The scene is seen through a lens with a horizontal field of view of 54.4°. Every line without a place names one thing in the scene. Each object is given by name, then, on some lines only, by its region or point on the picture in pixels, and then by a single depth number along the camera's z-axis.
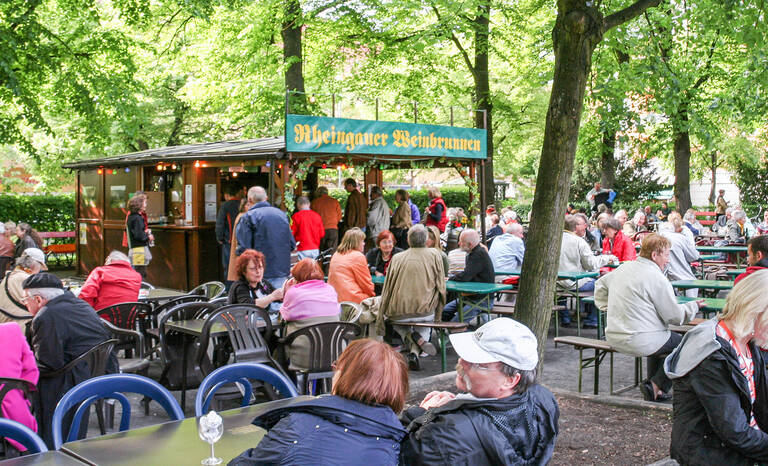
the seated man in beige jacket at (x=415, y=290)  8.17
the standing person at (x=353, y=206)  15.66
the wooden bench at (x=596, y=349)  6.80
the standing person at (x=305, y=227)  12.70
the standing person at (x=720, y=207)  20.33
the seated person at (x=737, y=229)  16.09
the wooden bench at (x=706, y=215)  24.94
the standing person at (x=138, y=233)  12.16
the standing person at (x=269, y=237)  9.79
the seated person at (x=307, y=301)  6.49
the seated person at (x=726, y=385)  3.59
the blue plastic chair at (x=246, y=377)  4.03
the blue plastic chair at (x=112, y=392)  3.70
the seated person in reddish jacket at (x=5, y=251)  12.68
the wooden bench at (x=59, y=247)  19.17
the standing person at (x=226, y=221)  12.55
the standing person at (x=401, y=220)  15.52
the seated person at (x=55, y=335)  4.86
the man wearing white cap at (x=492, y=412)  2.70
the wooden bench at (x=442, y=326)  8.05
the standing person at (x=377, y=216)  15.58
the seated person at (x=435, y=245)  9.24
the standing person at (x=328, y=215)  15.04
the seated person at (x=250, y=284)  7.04
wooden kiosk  12.35
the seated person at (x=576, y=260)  10.54
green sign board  11.82
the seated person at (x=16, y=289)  6.71
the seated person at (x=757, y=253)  7.38
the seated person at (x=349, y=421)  2.58
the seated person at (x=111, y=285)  7.22
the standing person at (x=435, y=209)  16.12
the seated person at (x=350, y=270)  8.37
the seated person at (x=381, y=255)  10.05
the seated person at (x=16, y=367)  4.34
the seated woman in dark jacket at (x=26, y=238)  10.75
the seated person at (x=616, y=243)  11.46
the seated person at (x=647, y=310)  6.44
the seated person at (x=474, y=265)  9.38
